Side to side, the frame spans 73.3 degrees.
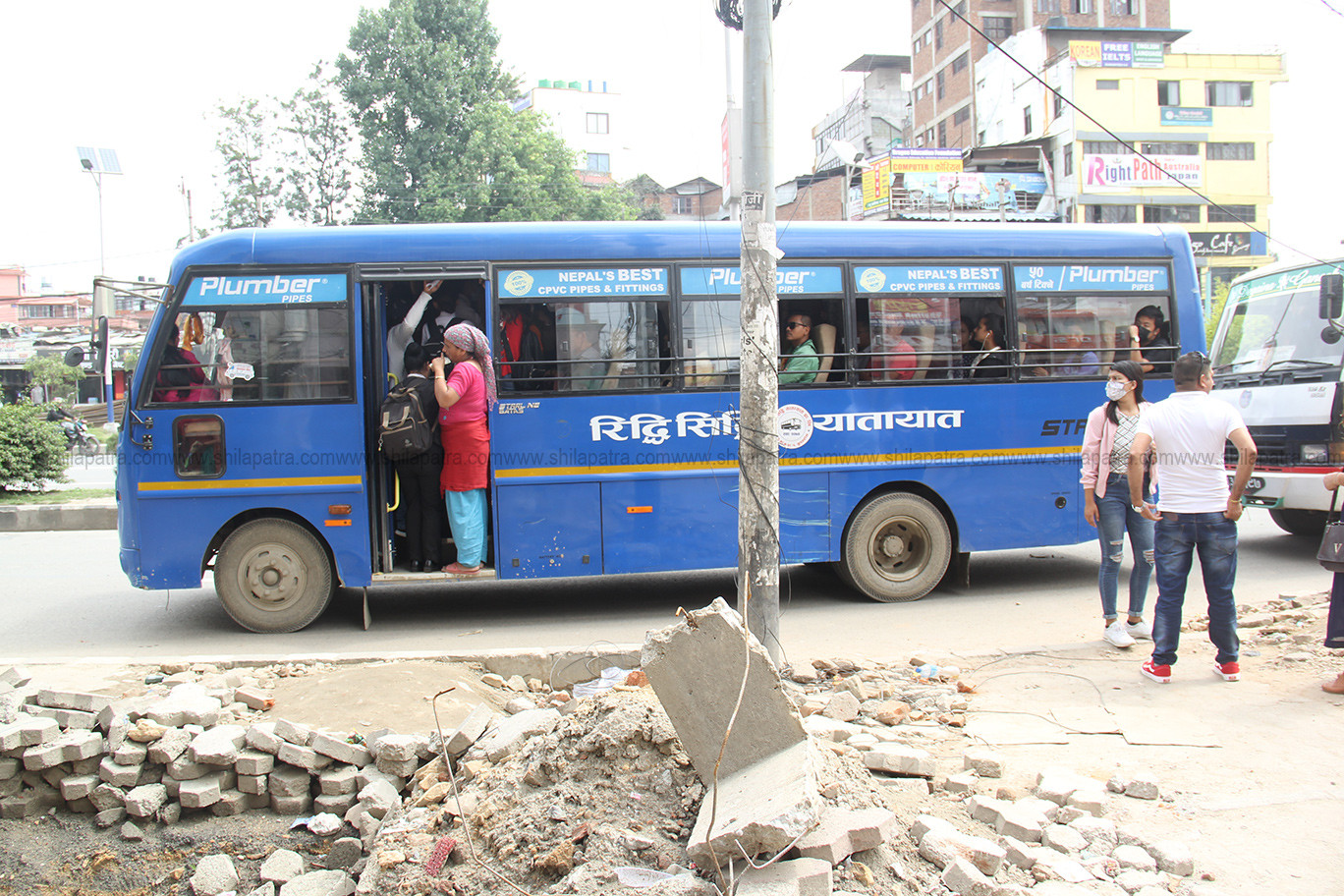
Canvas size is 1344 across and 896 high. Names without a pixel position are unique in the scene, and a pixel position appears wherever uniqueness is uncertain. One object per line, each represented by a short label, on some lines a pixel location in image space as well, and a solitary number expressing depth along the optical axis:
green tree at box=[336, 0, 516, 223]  25.19
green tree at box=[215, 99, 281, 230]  28.17
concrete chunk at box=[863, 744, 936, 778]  3.73
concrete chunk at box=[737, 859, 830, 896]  2.60
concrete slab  3.19
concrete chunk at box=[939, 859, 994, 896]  2.87
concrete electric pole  4.91
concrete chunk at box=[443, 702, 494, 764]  3.93
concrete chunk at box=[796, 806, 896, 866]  2.80
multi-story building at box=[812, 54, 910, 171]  55.09
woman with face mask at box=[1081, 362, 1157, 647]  5.72
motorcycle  25.70
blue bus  6.50
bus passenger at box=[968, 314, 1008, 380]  7.38
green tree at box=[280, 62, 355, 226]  28.08
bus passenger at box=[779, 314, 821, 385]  7.03
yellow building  38.78
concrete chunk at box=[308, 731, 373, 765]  4.02
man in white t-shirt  4.90
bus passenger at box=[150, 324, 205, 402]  6.43
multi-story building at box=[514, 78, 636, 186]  66.31
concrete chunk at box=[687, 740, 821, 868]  2.65
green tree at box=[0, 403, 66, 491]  13.33
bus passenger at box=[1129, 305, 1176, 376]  7.70
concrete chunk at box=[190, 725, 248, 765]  3.96
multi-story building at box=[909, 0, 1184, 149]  48.16
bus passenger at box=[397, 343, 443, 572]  6.74
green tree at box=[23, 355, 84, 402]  37.03
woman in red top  6.47
